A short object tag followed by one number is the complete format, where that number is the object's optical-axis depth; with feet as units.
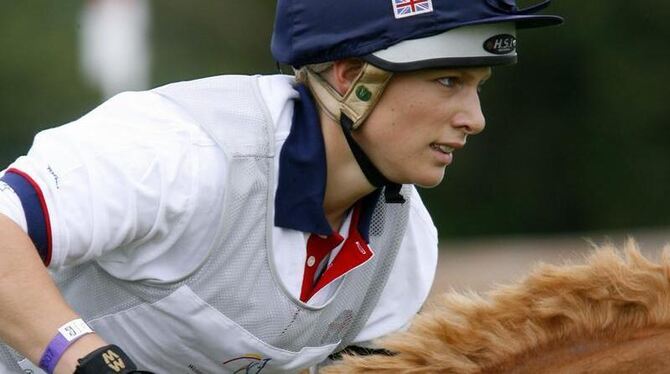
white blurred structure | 116.06
